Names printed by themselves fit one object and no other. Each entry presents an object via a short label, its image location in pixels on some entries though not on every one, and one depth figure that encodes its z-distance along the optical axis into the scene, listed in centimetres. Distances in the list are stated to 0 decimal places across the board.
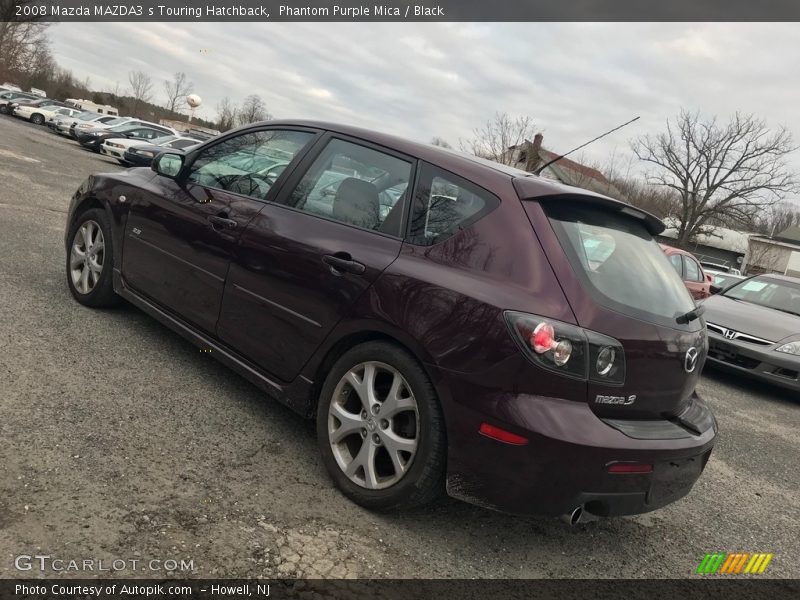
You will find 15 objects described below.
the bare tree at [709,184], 4509
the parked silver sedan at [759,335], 684
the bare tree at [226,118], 7614
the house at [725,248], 6025
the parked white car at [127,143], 2028
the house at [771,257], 5659
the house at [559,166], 2398
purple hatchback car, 245
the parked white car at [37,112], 3603
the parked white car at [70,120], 2915
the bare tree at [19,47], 4938
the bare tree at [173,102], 9102
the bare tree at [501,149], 2622
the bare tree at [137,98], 8037
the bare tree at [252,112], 7074
